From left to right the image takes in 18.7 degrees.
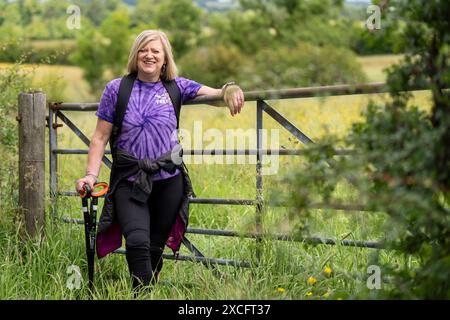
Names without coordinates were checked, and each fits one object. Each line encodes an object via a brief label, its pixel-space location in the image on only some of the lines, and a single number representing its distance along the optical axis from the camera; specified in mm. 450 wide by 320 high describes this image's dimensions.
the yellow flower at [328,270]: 7417
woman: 7871
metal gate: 7110
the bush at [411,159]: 4928
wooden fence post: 9464
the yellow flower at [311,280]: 7324
